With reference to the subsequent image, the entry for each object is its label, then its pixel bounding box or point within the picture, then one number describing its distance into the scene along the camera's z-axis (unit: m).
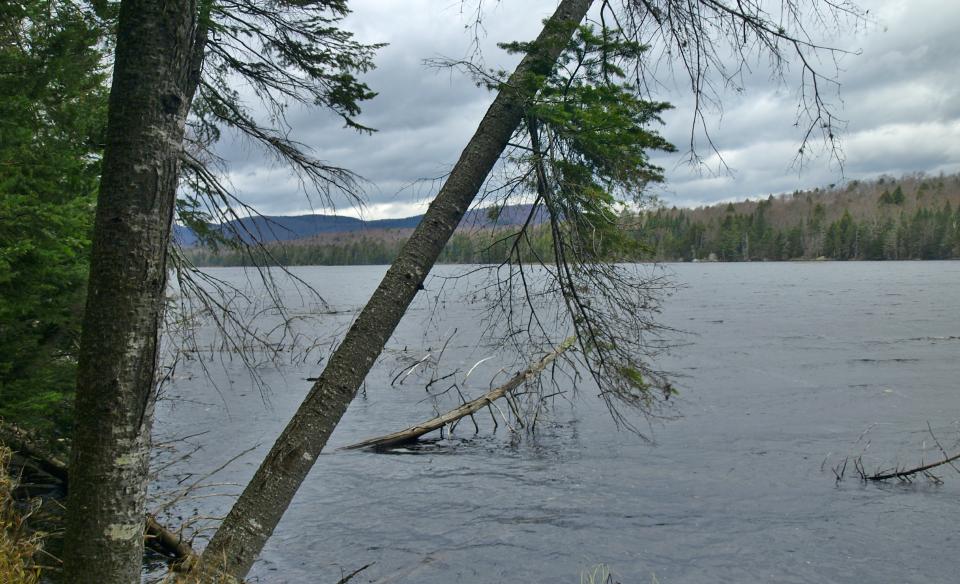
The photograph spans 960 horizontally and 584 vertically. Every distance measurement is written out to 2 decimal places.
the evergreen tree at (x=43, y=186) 6.11
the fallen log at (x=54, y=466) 6.39
